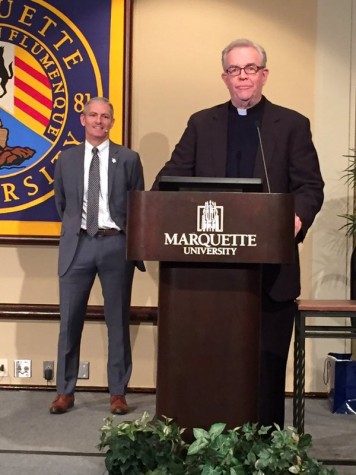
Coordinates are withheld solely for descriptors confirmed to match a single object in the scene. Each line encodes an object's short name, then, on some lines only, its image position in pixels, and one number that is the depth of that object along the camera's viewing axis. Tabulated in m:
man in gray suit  4.09
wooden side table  3.26
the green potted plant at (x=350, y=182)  4.44
